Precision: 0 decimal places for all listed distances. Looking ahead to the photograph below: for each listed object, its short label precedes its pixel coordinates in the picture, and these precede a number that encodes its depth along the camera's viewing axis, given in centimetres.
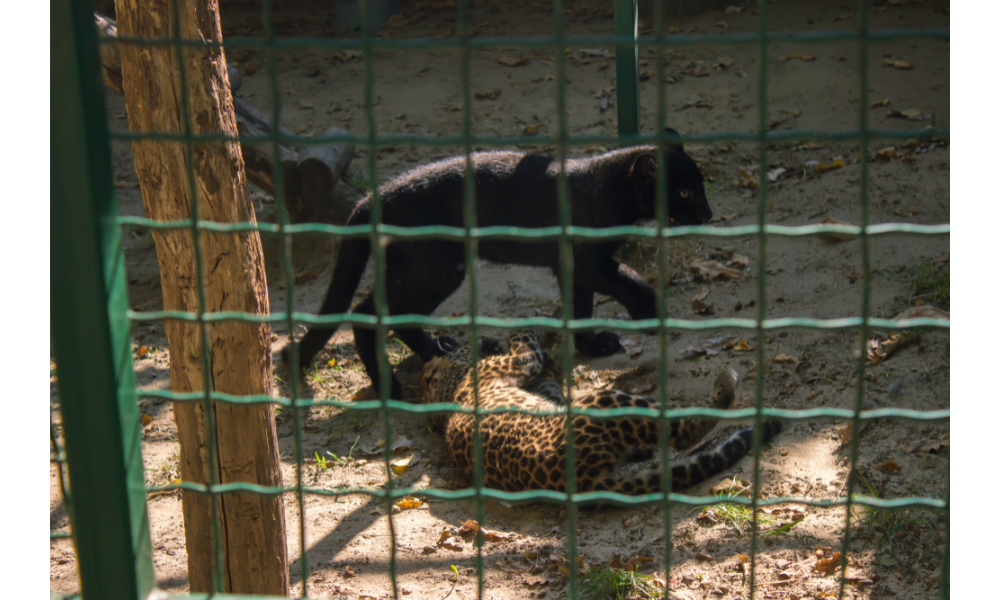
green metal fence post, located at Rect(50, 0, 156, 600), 211
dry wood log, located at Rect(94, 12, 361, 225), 738
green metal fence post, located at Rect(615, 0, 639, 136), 739
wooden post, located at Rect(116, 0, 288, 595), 344
